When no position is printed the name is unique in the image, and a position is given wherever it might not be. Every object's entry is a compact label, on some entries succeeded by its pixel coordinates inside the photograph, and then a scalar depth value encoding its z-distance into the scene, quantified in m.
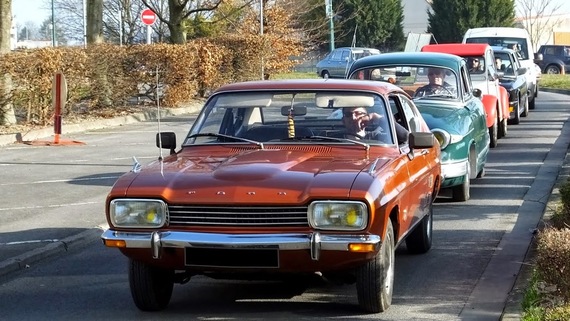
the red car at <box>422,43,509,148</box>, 17.86
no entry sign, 30.86
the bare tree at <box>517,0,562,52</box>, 78.19
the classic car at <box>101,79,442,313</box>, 6.49
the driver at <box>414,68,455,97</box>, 13.34
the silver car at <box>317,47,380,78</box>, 46.78
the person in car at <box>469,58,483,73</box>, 18.62
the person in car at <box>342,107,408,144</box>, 7.93
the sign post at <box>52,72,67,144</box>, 19.12
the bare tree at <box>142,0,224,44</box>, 32.16
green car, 11.83
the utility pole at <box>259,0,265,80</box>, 31.48
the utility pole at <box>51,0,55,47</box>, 52.19
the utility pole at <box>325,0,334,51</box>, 47.00
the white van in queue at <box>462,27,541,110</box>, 27.05
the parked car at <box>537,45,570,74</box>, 58.03
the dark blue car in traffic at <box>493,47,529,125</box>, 22.43
